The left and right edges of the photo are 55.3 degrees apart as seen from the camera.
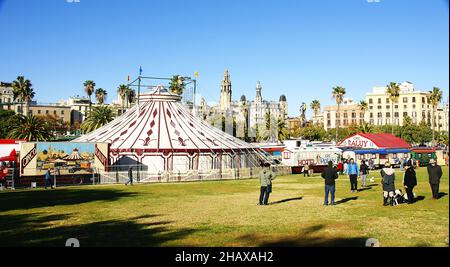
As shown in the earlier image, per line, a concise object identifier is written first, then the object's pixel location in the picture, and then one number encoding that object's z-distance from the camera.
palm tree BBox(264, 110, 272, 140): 105.55
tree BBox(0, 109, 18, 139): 73.09
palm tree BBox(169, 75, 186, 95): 74.85
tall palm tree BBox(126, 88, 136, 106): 80.66
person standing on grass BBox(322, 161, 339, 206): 16.20
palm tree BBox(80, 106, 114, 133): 67.12
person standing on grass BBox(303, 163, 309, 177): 36.75
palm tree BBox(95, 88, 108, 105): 82.06
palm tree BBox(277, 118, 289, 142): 96.56
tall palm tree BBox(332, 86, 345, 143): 80.31
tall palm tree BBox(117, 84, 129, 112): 82.64
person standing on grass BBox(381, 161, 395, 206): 15.31
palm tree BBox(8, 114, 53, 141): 53.47
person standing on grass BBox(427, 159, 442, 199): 15.99
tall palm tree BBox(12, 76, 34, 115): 60.49
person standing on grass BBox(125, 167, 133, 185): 30.48
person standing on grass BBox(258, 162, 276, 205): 16.59
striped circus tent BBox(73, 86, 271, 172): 36.00
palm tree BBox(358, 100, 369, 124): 93.38
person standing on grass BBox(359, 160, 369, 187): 24.30
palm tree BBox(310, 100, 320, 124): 113.51
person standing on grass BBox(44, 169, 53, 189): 27.65
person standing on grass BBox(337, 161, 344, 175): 37.10
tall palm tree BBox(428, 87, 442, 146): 75.64
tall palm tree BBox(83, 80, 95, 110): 75.81
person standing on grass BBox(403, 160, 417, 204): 16.09
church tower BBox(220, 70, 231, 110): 184.75
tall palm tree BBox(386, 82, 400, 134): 73.69
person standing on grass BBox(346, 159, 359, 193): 21.53
